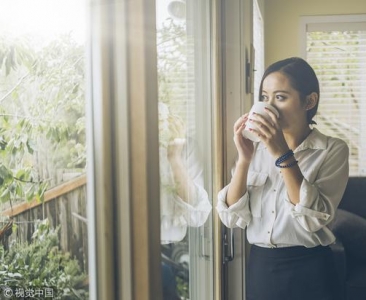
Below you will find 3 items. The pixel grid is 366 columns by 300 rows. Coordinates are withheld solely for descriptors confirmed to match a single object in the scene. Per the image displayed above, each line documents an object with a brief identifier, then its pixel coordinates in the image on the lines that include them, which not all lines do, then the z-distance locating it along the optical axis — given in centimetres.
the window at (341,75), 273
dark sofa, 183
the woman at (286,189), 104
